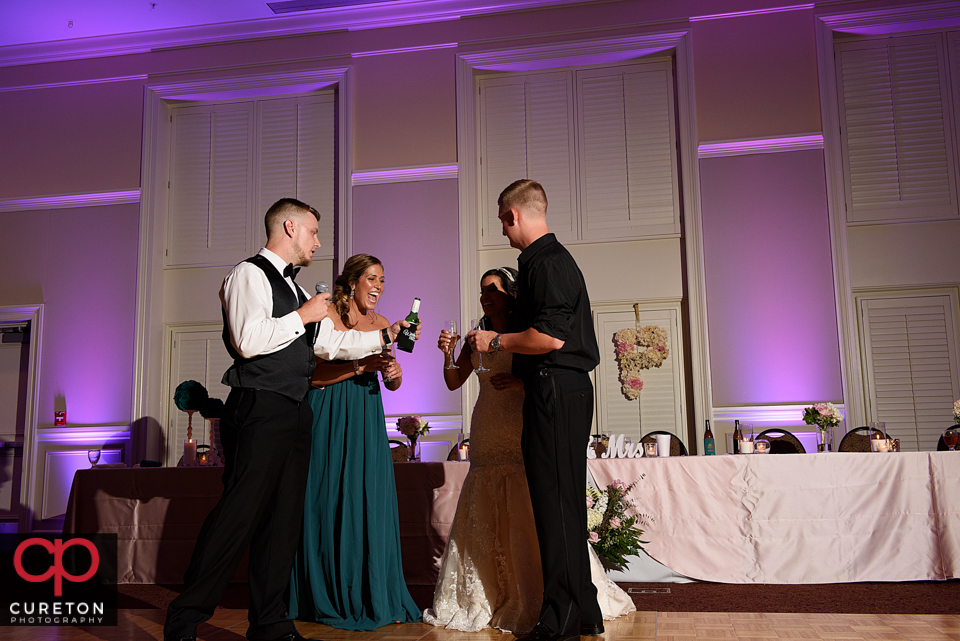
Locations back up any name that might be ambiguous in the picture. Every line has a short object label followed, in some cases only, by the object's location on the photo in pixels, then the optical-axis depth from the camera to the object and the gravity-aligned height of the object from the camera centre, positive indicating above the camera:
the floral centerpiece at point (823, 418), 4.75 -0.16
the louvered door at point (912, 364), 6.64 +0.23
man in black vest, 2.55 -0.11
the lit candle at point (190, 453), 4.85 -0.31
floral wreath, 6.97 +0.38
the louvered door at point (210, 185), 7.84 +2.21
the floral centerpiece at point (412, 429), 4.94 -0.19
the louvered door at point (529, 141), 7.34 +2.44
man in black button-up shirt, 2.71 -0.07
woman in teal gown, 3.29 -0.49
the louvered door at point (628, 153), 7.18 +2.26
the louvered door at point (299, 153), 7.74 +2.50
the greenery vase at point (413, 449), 5.02 -0.32
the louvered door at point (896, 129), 6.84 +2.33
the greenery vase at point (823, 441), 4.80 -0.30
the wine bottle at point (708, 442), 5.06 -0.32
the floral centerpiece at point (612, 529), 3.98 -0.70
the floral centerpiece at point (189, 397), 4.64 +0.03
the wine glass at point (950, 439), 4.42 -0.28
